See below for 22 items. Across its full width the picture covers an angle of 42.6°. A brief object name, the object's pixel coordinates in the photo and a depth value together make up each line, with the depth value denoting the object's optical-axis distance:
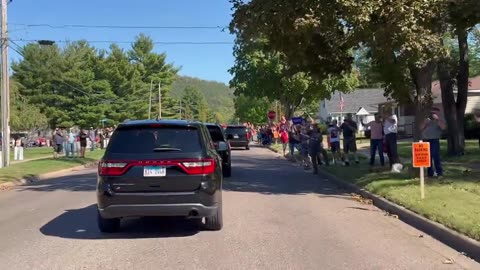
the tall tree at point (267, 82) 53.44
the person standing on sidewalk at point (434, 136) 14.95
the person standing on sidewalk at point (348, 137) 21.30
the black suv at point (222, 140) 19.98
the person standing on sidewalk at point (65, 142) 33.88
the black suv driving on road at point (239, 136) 42.88
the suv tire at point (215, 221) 9.62
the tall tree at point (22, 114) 71.31
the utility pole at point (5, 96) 26.69
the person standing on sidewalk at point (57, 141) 33.97
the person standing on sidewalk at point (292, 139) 26.97
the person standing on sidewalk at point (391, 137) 17.17
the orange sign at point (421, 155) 12.05
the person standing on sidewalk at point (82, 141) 33.09
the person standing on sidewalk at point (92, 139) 46.41
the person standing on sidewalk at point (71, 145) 33.84
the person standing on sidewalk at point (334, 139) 22.19
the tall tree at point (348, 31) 13.14
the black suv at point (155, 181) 9.12
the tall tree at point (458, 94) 21.62
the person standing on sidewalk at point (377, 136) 19.14
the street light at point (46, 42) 29.55
